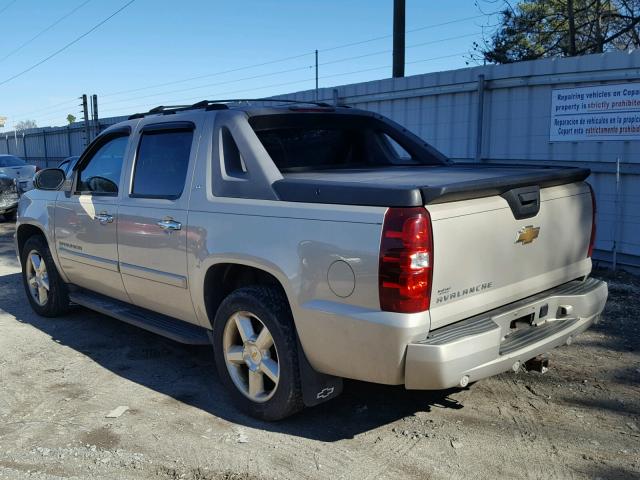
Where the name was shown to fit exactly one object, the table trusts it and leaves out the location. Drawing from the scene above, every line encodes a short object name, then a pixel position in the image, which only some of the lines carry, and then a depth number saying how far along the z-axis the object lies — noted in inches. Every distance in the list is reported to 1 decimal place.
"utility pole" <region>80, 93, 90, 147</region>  772.0
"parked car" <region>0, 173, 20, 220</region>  572.7
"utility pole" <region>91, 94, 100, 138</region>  745.6
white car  660.7
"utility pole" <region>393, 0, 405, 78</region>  514.9
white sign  274.4
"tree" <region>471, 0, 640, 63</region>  695.7
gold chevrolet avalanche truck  119.0
